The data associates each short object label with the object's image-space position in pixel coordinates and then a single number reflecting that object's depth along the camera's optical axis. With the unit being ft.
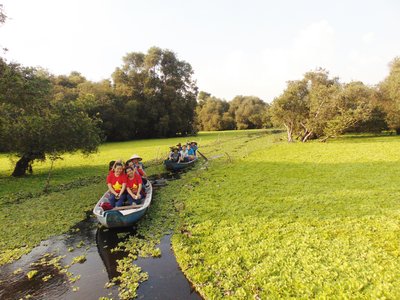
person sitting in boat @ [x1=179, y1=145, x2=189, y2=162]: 67.67
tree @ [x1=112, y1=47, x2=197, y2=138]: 184.96
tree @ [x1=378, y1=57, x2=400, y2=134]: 115.85
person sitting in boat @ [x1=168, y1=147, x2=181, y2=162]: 66.80
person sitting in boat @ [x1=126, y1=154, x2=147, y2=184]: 44.24
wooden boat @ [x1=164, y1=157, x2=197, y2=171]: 64.80
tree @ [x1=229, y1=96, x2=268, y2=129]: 288.10
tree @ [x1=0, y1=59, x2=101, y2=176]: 52.03
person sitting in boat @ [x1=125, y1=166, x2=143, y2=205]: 36.04
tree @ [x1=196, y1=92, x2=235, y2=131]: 288.92
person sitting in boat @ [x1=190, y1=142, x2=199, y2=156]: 76.44
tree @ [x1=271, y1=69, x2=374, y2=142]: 109.60
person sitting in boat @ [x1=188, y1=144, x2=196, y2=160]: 72.40
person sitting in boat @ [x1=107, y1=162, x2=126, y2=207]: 35.72
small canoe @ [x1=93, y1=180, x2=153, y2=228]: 30.27
